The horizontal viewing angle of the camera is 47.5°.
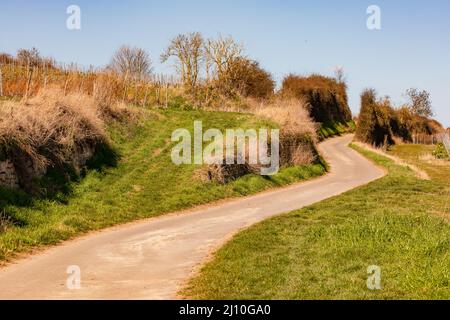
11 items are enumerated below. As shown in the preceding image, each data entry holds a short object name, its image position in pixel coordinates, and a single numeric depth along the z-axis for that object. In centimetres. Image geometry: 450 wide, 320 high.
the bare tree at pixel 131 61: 9150
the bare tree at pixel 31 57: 4155
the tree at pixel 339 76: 9170
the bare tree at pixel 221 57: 6037
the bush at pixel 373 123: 6334
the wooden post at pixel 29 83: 2930
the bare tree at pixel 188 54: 5886
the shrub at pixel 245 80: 5963
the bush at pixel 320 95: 6416
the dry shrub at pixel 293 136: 3447
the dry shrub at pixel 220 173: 2641
